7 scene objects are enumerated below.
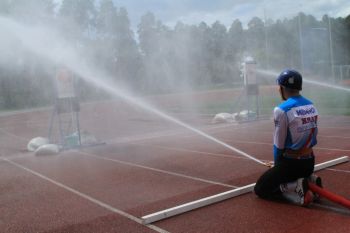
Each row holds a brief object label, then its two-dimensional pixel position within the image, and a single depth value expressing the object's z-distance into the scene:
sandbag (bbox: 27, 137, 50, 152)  12.67
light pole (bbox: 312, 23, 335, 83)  33.00
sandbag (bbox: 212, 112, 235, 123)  17.48
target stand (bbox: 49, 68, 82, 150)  12.40
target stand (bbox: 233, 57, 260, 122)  17.61
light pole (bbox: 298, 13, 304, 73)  32.72
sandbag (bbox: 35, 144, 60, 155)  11.71
